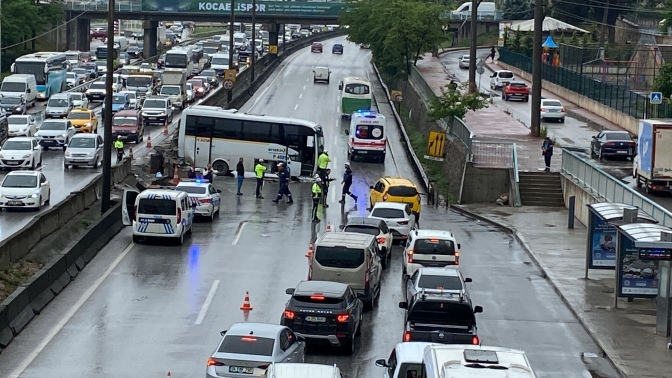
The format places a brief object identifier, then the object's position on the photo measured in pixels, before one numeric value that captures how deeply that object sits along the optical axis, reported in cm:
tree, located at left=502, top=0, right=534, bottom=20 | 15444
